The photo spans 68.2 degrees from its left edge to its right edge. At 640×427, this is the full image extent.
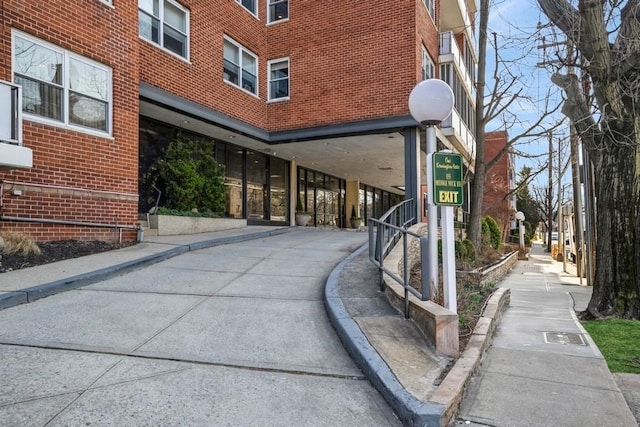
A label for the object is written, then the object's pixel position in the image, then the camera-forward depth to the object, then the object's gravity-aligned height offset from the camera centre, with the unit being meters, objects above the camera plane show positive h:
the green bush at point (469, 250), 13.40 -0.93
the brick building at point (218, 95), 8.37 +3.10
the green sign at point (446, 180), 4.84 +0.39
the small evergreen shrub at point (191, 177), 12.12 +1.13
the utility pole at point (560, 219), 21.22 -0.10
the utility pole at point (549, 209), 41.22 +0.70
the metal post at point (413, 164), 13.52 +1.56
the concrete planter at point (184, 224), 11.20 -0.11
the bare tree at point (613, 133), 7.36 +1.38
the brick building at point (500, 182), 33.06 +2.72
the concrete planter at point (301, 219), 18.85 +0.00
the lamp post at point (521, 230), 30.33 -0.85
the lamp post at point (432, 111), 5.06 +1.18
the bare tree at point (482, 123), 14.91 +3.12
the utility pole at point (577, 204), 16.69 +0.47
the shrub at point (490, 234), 19.32 -0.71
